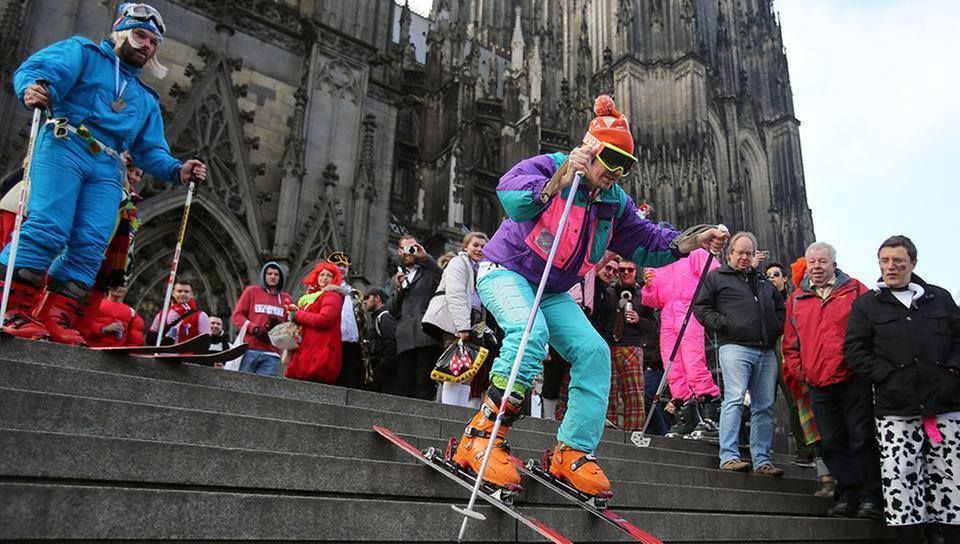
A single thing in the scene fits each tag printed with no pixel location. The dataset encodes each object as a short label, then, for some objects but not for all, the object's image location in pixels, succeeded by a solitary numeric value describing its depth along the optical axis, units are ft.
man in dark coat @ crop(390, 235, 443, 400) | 21.68
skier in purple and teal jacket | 11.21
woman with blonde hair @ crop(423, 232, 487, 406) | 17.80
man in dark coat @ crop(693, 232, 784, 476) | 18.39
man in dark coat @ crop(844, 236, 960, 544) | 14.61
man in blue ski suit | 13.41
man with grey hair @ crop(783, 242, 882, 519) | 16.46
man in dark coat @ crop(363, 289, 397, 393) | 23.61
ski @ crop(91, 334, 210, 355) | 12.72
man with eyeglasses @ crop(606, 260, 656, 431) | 22.86
